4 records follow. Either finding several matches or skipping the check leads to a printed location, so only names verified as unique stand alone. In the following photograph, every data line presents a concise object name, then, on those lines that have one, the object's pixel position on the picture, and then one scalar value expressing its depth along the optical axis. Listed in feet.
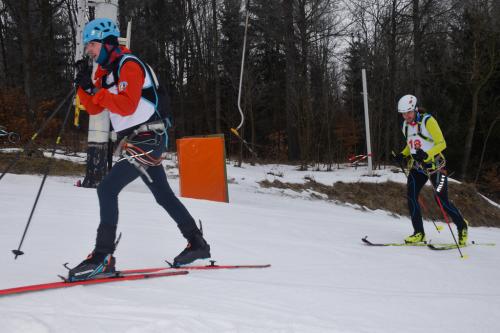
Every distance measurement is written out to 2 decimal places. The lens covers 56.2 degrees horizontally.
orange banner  28.22
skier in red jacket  10.87
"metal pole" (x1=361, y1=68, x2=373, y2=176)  42.93
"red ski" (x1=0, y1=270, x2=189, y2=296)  9.46
